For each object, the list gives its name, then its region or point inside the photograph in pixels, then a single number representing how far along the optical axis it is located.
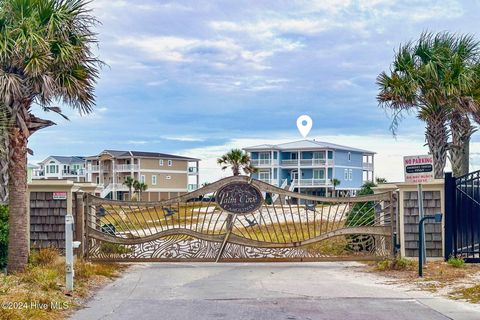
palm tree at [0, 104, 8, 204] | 13.75
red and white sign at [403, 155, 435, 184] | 15.40
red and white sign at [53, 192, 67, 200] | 16.16
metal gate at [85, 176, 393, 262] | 16.44
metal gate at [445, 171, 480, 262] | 15.62
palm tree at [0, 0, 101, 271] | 13.00
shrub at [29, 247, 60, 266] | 14.37
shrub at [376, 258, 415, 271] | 14.98
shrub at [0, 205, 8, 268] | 14.16
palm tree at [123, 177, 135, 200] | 72.81
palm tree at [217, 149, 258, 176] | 42.66
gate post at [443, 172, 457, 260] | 15.62
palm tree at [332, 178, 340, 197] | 68.06
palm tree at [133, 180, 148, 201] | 72.94
